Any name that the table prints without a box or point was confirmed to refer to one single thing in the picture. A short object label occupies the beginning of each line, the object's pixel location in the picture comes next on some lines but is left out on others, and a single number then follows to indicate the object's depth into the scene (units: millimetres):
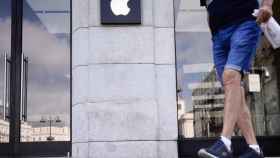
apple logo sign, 8047
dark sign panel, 8016
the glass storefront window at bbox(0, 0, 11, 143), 8625
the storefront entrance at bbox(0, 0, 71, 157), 8602
